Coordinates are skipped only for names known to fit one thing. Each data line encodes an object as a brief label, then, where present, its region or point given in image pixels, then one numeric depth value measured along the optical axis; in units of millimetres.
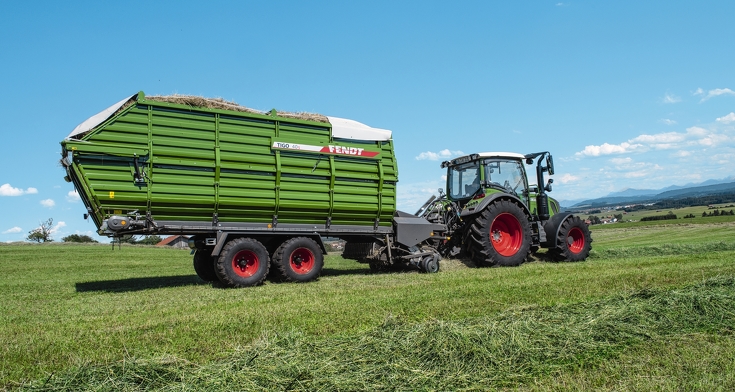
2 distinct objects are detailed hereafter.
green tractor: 12094
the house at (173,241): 43000
